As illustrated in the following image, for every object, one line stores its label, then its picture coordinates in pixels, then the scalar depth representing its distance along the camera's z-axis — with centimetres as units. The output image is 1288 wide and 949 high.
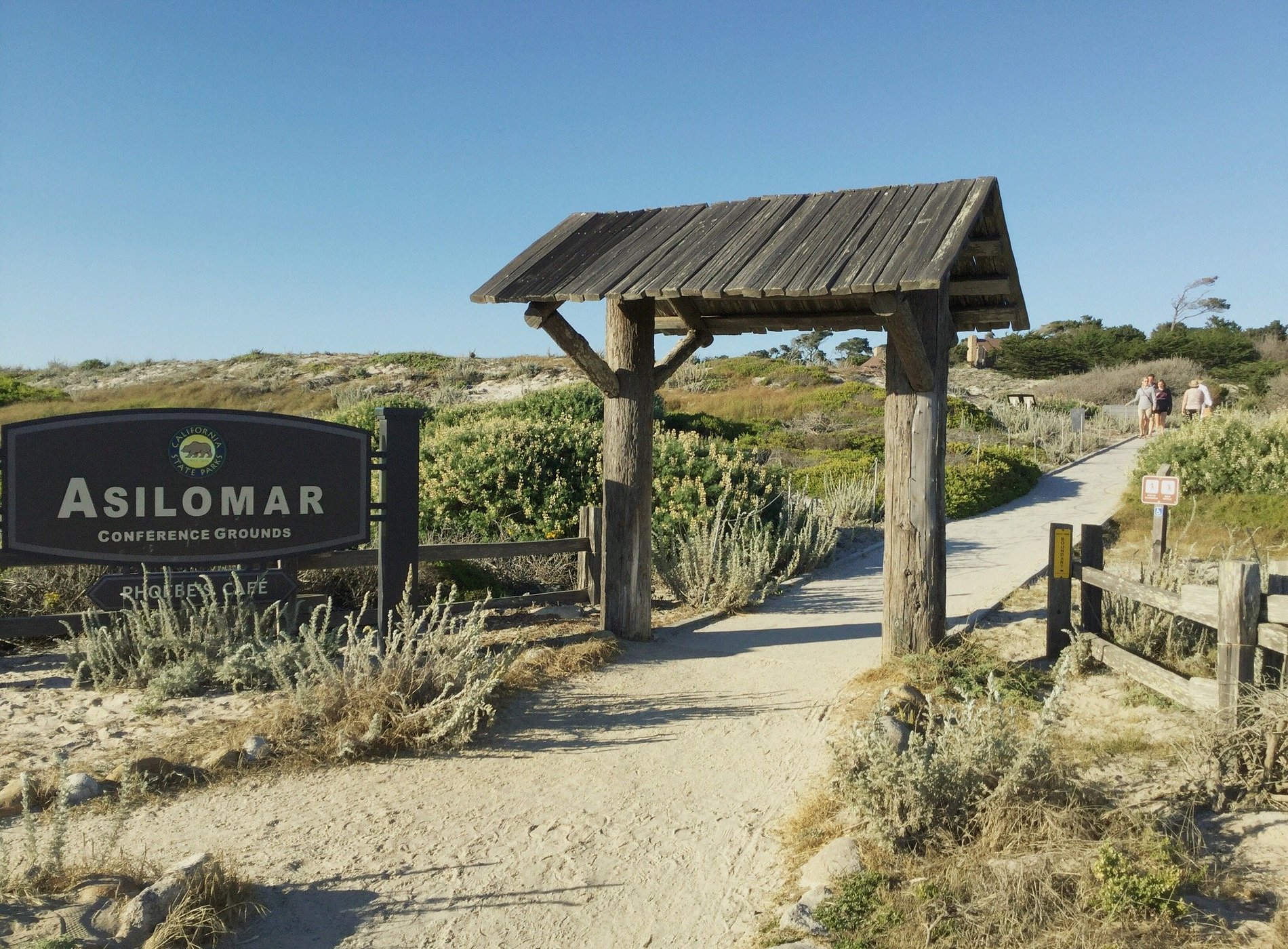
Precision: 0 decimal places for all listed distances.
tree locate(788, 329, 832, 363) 5144
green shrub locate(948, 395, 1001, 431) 2356
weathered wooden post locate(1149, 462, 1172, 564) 859
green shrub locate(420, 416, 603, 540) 1052
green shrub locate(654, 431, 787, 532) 1054
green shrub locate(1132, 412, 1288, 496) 1345
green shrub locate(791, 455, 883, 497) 1477
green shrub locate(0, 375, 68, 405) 2809
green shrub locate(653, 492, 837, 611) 898
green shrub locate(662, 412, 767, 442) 1794
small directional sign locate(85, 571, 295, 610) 628
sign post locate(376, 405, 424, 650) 696
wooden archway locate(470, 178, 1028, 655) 624
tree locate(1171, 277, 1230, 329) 5575
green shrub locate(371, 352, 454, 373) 3722
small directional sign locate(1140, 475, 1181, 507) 856
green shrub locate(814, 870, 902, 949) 343
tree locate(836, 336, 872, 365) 5628
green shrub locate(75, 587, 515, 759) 529
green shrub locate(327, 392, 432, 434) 1547
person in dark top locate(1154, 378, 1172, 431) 2189
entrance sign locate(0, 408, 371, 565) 613
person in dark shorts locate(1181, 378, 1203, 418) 2141
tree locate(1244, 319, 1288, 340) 4825
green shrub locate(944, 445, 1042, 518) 1460
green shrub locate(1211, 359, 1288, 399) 3484
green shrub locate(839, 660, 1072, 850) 405
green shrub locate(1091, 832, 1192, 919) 341
